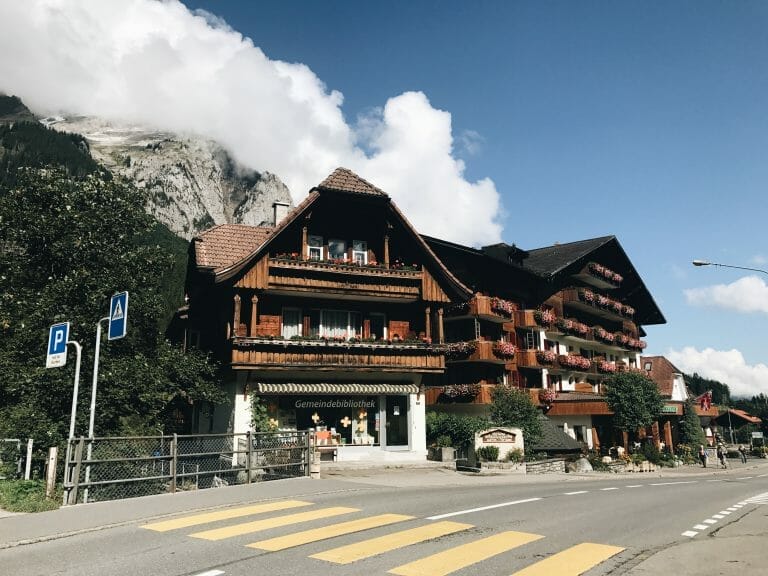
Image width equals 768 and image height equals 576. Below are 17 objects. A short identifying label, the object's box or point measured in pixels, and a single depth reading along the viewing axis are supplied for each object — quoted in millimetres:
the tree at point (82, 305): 22547
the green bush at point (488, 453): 26844
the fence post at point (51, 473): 14555
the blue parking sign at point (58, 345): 15523
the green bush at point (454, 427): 31562
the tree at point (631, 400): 42312
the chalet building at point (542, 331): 39031
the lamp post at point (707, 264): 20156
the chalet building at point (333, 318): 26562
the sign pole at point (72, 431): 14430
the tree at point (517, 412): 33156
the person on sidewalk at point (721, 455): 45381
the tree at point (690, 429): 51875
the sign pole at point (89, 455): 14680
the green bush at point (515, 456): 27000
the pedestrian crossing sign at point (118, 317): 15641
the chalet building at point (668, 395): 48781
